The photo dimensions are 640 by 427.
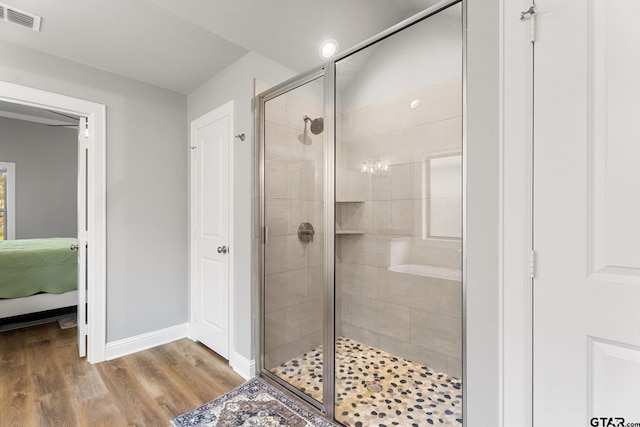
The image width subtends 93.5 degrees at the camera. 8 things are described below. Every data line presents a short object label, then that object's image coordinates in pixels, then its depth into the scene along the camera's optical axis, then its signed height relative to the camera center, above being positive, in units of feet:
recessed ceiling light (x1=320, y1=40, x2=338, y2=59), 7.92 +4.32
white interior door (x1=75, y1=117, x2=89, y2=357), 8.45 -0.77
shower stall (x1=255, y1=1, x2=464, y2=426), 6.16 -0.49
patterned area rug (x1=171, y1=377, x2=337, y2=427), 5.93 -4.18
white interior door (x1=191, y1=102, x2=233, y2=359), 8.59 -0.46
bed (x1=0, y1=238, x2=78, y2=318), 10.52 -2.48
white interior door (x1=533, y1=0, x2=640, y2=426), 3.10 -0.01
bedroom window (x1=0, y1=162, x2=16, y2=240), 15.99 +0.47
